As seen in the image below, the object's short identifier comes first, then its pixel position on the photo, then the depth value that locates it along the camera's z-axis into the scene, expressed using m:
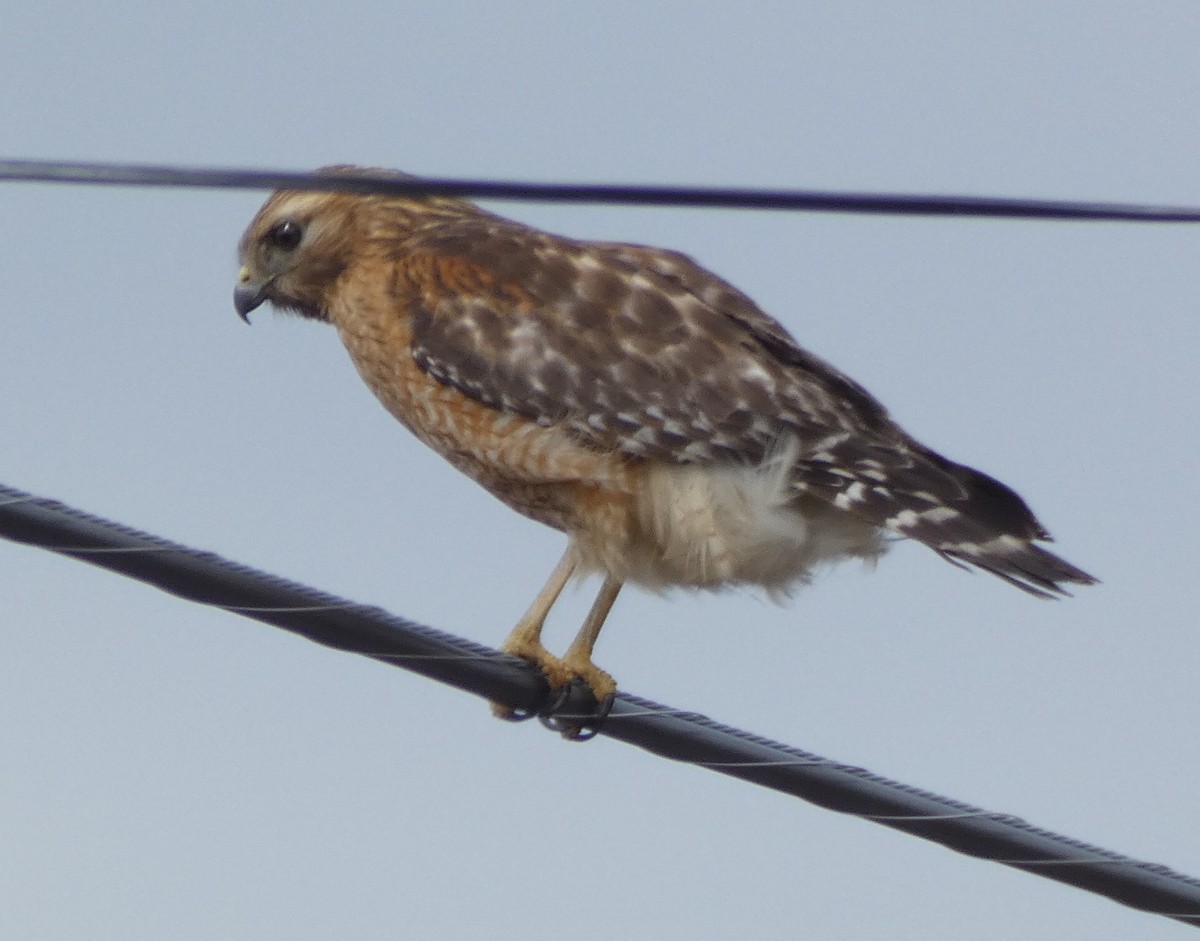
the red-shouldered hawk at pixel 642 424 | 11.75
